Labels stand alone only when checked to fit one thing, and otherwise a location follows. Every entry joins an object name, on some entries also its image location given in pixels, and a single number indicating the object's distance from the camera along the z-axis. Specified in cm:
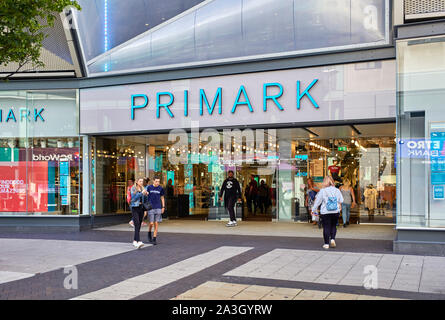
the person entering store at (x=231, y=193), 1575
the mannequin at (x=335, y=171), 1744
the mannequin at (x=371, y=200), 1675
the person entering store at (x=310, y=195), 1616
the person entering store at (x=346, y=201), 1549
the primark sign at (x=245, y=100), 1218
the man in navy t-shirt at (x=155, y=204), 1155
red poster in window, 1576
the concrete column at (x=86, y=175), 1562
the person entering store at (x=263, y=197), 1877
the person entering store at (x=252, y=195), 1889
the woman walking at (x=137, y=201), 1140
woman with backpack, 1075
